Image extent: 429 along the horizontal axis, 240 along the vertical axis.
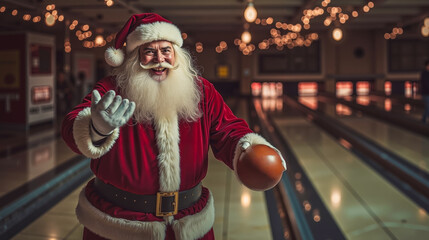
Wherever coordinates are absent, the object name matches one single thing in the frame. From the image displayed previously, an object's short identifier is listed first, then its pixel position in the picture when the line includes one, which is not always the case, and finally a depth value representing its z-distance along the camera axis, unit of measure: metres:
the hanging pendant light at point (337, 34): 10.73
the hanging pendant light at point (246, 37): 11.19
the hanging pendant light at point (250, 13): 7.97
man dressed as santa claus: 1.94
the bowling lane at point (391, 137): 7.65
